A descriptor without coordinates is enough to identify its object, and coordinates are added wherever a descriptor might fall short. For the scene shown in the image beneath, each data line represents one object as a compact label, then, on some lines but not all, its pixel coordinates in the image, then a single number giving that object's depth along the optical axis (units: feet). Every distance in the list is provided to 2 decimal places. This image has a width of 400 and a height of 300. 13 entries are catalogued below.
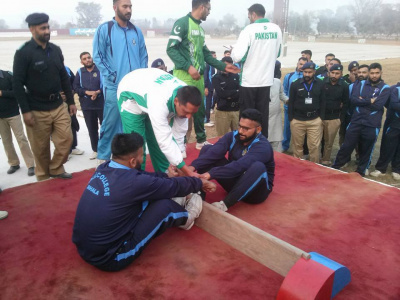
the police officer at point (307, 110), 16.07
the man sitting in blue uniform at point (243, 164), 10.25
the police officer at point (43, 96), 11.66
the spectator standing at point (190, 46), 13.43
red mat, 7.64
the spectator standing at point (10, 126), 14.53
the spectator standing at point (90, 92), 16.60
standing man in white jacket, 14.29
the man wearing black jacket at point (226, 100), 17.67
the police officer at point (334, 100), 16.28
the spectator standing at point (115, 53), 12.37
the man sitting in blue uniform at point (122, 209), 7.46
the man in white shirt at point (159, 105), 9.45
